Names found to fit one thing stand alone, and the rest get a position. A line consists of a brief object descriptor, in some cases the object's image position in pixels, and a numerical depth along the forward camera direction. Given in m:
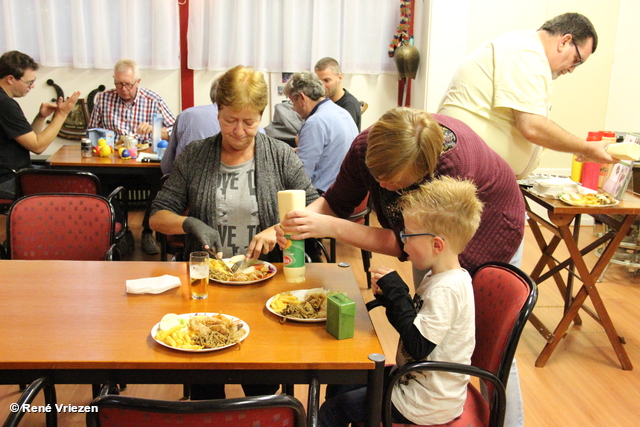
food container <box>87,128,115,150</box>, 4.53
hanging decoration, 5.77
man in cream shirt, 2.67
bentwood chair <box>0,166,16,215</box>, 3.91
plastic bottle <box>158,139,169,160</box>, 4.39
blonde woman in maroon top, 1.56
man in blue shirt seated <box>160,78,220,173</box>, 3.57
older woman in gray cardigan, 2.22
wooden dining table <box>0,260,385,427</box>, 1.37
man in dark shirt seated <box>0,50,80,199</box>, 3.93
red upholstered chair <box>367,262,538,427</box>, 1.51
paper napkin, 1.77
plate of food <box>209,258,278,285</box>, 1.89
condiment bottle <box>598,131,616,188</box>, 3.24
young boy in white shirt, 1.51
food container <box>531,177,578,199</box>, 3.00
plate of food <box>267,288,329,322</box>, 1.62
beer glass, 1.75
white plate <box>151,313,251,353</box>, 1.40
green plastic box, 1.48
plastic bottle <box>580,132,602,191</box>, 3.25
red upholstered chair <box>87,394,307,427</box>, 1.04
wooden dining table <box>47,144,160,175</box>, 4.01
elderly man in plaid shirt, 4.88
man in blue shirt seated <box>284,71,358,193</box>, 3.81
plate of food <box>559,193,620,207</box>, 2.85
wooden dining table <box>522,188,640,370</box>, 2.84
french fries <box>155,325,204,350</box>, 1.42
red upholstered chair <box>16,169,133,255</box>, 3.29
